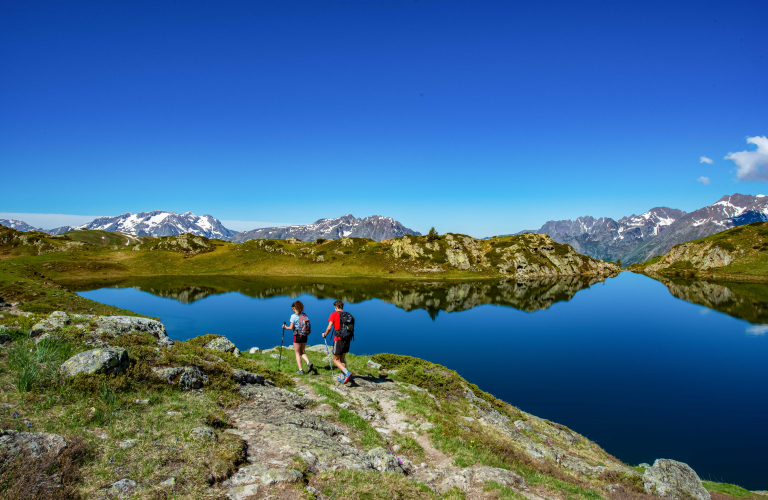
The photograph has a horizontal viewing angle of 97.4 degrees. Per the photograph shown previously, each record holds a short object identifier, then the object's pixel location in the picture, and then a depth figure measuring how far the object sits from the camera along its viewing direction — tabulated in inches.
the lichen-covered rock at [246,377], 628.7
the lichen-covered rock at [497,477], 444.4
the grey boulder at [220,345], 902.3
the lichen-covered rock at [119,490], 274.4
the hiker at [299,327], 760.8
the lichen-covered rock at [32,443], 272.7
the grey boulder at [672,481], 535.7
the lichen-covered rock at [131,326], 700.8
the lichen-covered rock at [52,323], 572.4
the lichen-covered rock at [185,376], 522.2
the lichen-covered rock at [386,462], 429.1
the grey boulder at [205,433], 396.8
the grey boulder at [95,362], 440.5
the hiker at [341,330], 722.2
